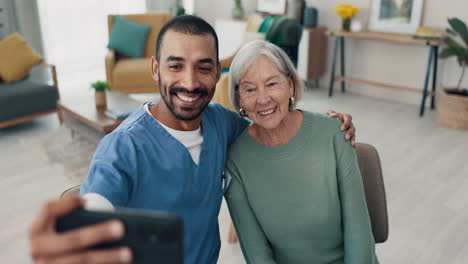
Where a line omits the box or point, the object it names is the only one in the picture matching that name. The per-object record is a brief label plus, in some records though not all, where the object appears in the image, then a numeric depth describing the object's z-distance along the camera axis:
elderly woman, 1.32
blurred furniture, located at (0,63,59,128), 3.72
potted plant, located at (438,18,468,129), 3.84
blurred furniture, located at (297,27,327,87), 5.04
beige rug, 3.16
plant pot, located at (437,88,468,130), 3.89
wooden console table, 4.21
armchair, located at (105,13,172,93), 4.34
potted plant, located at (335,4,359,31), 4.66
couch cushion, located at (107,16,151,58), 4.62
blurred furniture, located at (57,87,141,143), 3.18
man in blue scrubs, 1.09
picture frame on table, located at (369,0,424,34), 4.46
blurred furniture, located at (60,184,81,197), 1.29
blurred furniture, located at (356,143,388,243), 1.49
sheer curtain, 5.22
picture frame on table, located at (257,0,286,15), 5.43
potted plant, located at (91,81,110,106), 3.43
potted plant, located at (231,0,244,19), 5.74
